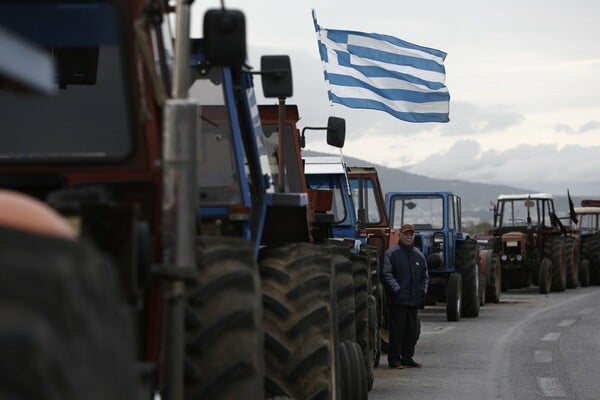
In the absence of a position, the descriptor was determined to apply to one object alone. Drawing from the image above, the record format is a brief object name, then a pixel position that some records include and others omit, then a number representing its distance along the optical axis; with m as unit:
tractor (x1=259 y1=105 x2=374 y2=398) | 9.28
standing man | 17.75
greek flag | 24.70
